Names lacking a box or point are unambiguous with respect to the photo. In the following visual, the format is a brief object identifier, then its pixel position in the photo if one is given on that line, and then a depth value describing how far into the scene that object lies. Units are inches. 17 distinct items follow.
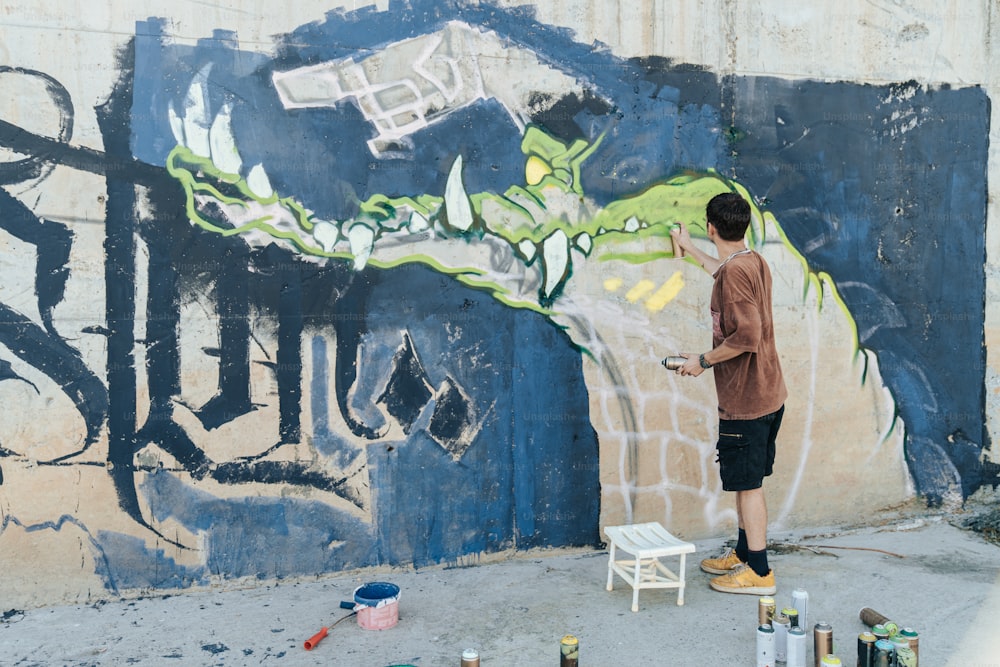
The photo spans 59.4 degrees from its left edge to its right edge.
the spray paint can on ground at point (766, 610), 134.3
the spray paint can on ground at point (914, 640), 122.8
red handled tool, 136.0
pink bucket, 143.5
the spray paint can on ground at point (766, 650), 126.3
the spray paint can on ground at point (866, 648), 121.9
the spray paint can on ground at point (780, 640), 132.7
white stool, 149.3
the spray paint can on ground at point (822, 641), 126.2
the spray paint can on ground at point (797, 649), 125.6
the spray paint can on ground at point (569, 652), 123.0
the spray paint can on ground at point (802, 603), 137.7
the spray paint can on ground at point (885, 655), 120.5
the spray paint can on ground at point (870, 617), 139.6
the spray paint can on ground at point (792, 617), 130.8
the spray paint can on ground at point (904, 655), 121.0
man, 153.8
